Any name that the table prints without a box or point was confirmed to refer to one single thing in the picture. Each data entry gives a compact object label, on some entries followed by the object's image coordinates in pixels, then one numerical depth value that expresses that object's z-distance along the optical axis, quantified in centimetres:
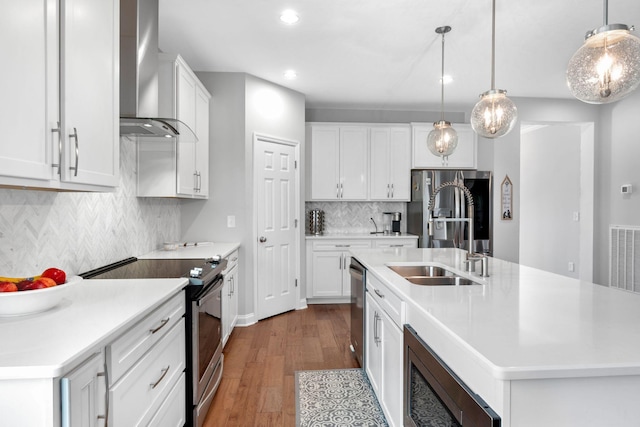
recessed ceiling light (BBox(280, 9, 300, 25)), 266
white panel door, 396
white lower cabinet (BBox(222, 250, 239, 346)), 307
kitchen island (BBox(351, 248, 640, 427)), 88
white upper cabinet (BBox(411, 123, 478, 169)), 497
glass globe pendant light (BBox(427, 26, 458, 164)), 301
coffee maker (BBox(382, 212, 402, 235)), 509
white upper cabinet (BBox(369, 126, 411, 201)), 495
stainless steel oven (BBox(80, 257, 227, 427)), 191
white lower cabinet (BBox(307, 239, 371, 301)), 470
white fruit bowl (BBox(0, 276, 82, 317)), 118
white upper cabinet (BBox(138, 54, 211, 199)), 276
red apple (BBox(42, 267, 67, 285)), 138
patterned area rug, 216
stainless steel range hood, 203
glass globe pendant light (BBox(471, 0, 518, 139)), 219
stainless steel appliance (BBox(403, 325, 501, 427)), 96
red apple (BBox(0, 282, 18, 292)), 119
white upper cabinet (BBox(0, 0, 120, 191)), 109
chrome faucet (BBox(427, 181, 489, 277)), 204
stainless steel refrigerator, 457
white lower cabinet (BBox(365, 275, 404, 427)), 173
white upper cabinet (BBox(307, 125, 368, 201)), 486
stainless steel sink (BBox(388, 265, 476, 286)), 209
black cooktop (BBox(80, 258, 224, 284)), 201
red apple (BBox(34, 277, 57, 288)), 128
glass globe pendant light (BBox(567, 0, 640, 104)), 141
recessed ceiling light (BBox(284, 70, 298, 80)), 384
